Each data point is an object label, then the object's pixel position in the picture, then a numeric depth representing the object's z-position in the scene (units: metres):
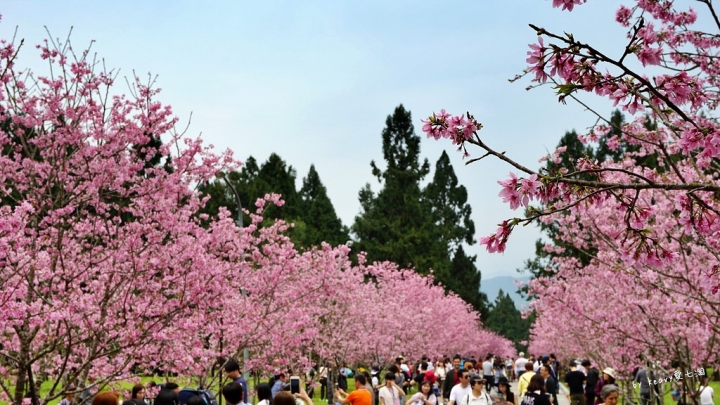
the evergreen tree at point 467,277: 69.81
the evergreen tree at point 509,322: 124.81
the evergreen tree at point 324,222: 64.22
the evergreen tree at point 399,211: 58.31
